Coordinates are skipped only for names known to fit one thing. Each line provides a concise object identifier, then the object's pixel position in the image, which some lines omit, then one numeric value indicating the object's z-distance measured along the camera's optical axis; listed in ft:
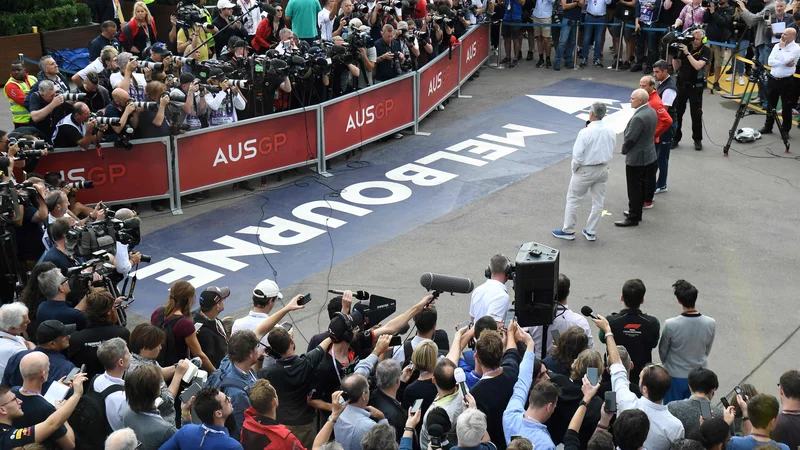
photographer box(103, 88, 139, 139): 40.34
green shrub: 61.67
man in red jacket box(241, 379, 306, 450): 20.18
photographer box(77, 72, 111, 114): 42.93
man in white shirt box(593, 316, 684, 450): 21.33
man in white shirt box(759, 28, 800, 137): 50.91
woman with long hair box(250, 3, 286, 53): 54.13
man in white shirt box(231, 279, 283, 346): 26.48
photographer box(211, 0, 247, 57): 53.26
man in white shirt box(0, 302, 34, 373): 24.21
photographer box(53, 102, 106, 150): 39.45
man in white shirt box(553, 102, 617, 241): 39.73
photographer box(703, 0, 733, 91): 62.44
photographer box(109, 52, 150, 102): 42.83
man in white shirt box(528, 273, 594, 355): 27.22
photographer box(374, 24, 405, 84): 52.60
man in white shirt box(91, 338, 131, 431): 21.99
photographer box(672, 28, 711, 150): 48.75
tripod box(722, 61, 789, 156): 51.40
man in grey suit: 41.16
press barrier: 41.70
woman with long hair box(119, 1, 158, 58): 51.70
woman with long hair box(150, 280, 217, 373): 25.67
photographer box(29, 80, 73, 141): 40.04
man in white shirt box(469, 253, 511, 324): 28.37
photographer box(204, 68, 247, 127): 43.73
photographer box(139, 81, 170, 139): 41.50
